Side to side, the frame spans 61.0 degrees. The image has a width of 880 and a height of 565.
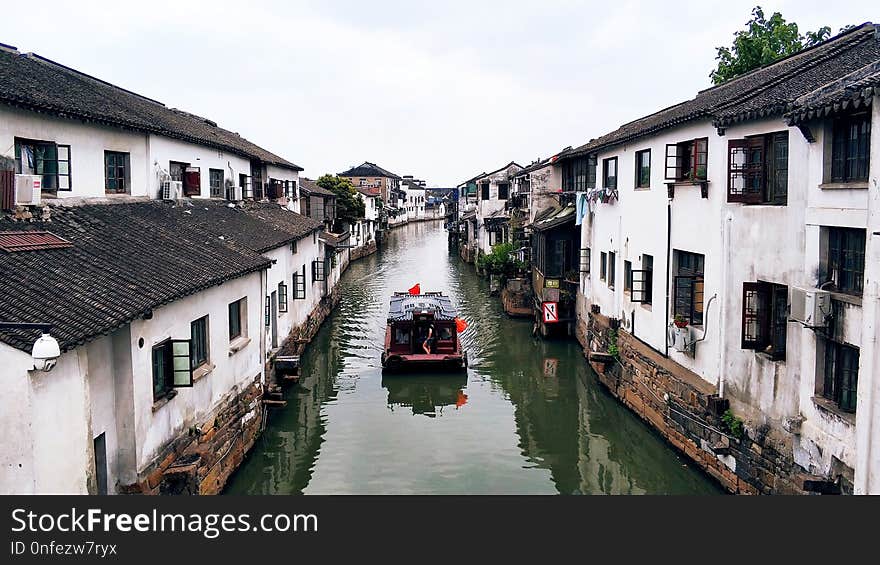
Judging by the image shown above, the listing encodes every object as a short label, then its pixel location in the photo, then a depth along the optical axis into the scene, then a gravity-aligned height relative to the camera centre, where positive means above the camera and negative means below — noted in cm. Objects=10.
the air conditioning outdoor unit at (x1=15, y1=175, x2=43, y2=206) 1175 +81
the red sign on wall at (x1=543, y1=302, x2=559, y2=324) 2638 -268
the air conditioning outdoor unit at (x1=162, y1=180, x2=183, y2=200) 1861 +126
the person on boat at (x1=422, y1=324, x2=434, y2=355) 2292 -320
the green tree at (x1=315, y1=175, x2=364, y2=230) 5338 +286
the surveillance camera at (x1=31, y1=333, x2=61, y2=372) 704 -105
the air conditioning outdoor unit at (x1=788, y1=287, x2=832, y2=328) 1002 -99
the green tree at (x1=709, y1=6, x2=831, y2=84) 2950 +769
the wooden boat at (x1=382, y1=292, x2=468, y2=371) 2222 -320
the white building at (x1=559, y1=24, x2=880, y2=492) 973 -28
